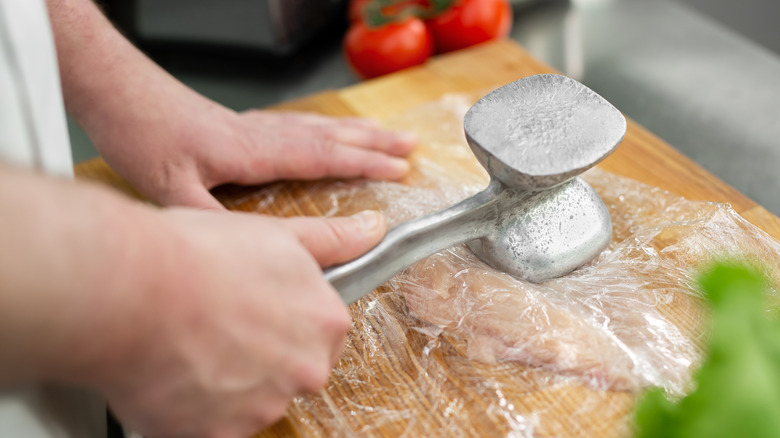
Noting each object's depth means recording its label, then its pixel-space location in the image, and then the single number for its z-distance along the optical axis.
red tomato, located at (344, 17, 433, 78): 1.17
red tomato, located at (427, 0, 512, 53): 1.18
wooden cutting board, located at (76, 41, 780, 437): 0.49
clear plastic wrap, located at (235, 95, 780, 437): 0.49
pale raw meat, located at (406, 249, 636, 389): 0.52
